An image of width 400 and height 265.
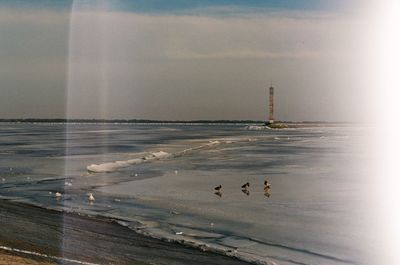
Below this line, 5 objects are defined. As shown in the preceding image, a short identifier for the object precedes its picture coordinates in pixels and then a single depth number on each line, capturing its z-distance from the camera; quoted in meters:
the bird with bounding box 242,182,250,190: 23.88
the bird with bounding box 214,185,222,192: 23.08
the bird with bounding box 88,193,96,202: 20.56
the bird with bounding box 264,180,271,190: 24.00
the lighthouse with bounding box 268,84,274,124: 181.62
